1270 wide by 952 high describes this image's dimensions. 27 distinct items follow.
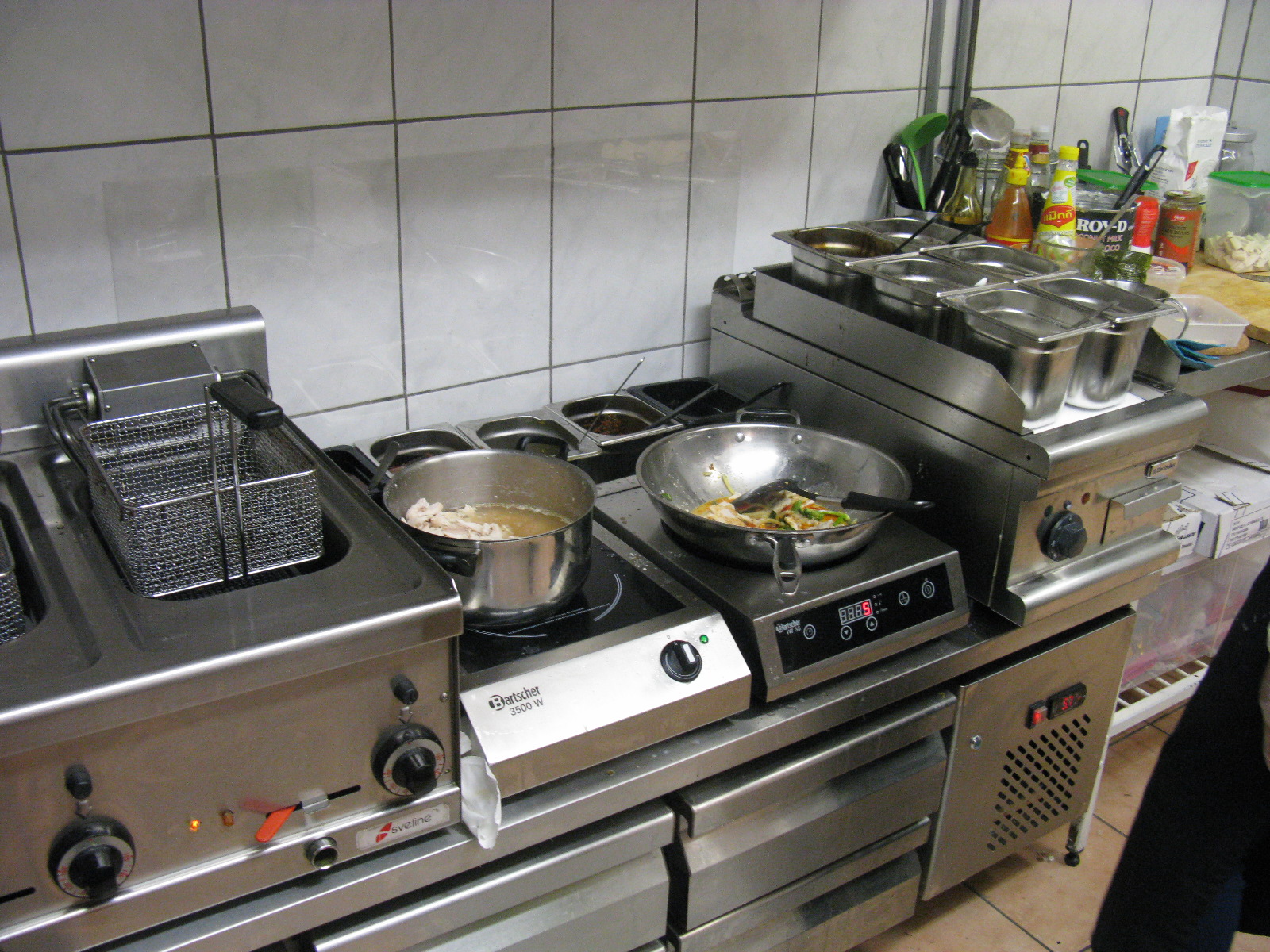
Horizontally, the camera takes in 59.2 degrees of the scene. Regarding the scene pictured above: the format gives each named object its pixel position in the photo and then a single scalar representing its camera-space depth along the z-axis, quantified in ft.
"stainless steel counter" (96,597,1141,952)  3.26
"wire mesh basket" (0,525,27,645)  3.08
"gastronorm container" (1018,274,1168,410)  4.59
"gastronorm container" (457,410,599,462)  5.09
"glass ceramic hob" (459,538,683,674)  3.90
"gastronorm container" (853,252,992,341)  4.89
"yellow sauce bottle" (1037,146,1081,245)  5.91
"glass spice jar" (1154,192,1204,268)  6.59
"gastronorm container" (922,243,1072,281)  5.20
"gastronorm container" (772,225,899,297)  5.28
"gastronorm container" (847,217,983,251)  5.69
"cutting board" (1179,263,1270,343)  5.98
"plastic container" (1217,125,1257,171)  7.56
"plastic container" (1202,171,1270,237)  7.07
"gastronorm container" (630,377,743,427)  5.57
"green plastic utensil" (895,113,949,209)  6.22
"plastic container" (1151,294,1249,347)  5.68
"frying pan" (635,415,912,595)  4.60
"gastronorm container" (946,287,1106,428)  4.43
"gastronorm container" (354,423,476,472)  4.95
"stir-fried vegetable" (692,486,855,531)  4.50
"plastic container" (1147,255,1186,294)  6.12
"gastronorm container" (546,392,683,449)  5.49
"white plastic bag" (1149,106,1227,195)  7.14
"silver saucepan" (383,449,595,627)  3.77
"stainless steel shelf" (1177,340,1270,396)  5.53
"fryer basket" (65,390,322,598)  3.29
